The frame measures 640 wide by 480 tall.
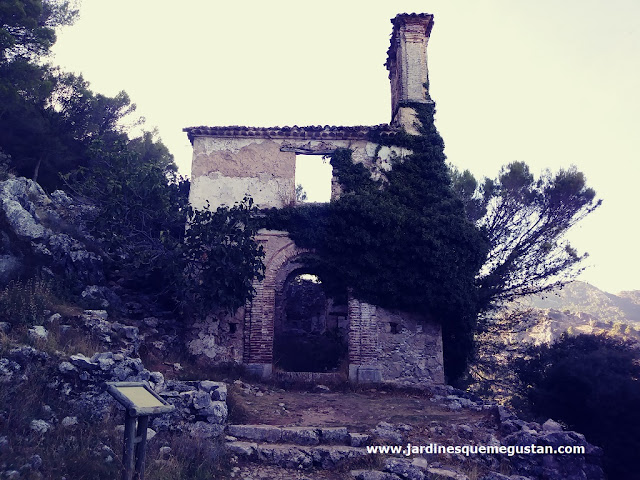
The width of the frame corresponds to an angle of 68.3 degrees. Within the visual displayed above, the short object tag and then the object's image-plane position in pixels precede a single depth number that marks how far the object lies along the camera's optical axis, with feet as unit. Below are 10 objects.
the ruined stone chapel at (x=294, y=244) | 42.70
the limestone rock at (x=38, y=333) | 24.77
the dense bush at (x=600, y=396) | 30.99
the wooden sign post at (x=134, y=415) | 15.65
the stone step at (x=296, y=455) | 23.06
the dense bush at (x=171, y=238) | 38.73
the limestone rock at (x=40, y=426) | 18.78
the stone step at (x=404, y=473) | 21.33
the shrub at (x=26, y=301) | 27.07
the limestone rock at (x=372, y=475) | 21.25
